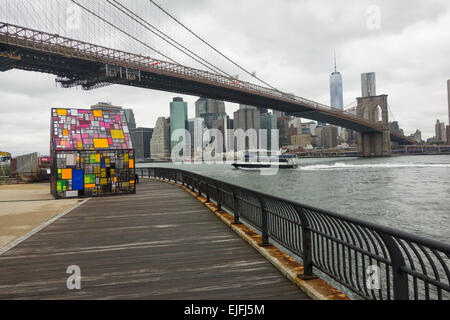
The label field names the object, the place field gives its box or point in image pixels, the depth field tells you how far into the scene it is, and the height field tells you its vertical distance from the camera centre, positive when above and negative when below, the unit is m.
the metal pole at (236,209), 9.39 -1.37
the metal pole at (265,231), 7.07 -1.49
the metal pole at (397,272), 3.46 -1.18
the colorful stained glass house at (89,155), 17.41 +0.35
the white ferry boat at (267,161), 85.50 -1.20
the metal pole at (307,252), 5.18 -1.44
